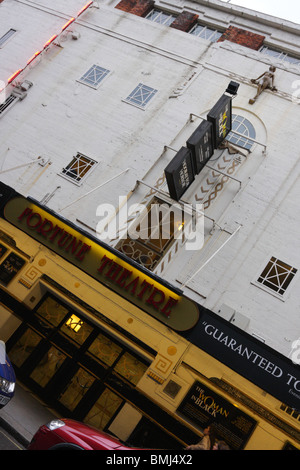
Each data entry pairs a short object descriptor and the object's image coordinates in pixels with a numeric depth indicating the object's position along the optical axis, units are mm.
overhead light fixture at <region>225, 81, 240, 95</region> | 13164
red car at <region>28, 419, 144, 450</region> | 6375
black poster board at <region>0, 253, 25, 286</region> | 13164
